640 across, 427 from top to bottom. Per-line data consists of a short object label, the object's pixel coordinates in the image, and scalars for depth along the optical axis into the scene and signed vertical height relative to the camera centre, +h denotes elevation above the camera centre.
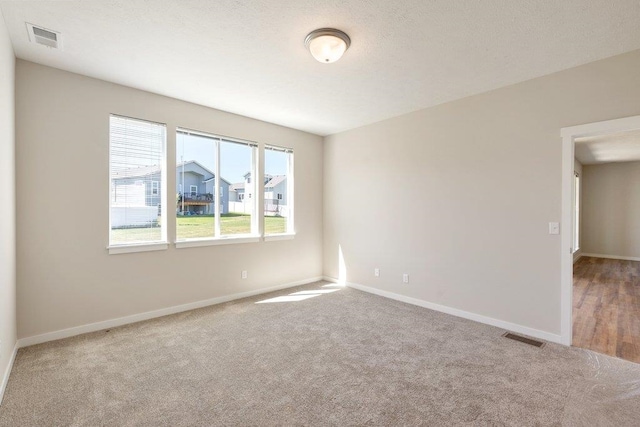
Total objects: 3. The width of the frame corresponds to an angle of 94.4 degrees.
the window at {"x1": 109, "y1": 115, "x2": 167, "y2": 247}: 3.40 +0.41
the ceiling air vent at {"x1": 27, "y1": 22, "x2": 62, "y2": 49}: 2.37 +1.47
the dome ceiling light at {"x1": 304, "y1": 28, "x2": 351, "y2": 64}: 2.32 +1.39
